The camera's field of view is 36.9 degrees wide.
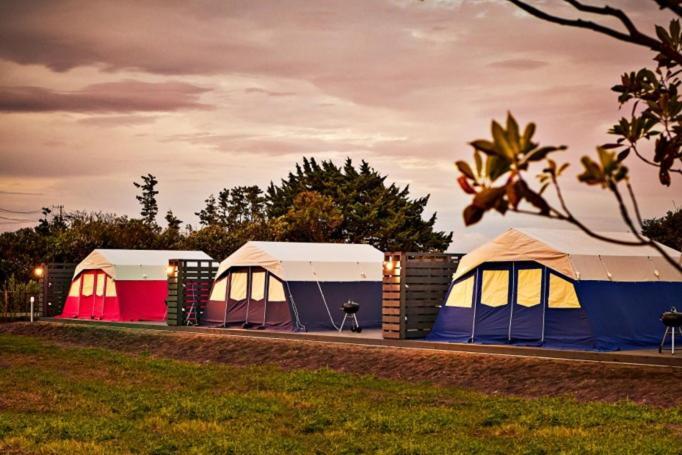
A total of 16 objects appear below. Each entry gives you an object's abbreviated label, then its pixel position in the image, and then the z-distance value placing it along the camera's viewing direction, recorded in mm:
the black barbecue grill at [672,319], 18702
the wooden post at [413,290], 24016
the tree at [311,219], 61250
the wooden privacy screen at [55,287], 39688
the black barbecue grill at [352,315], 26078
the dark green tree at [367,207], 64812
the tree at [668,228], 46031
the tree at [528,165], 2592
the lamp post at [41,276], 39884
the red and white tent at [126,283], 36094
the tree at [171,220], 78125
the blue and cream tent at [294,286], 28359
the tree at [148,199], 91444
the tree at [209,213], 83562
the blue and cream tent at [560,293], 20719
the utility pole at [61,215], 68731
